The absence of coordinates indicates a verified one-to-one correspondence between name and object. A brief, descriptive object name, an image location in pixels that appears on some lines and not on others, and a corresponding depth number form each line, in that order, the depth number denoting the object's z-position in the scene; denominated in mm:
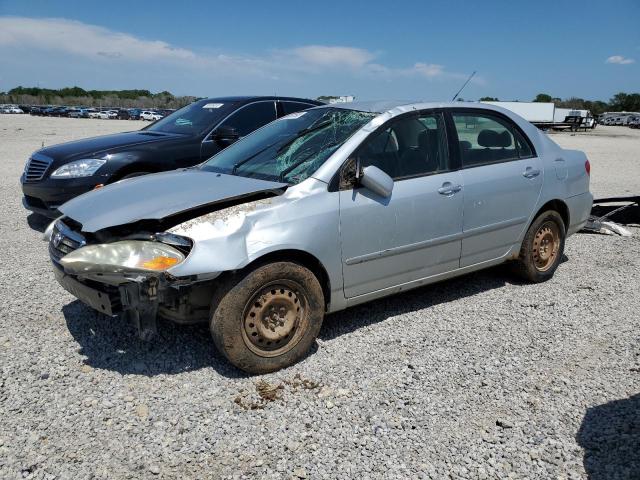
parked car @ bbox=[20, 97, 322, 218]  6363
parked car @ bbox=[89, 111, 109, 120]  65731
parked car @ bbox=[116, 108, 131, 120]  65850
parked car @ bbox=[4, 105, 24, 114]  75050
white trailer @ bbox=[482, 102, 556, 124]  52500
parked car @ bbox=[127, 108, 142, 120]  64962
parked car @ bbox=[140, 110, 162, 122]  63353
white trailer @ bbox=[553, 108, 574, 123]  54281
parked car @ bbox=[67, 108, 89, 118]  64500
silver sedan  3234
